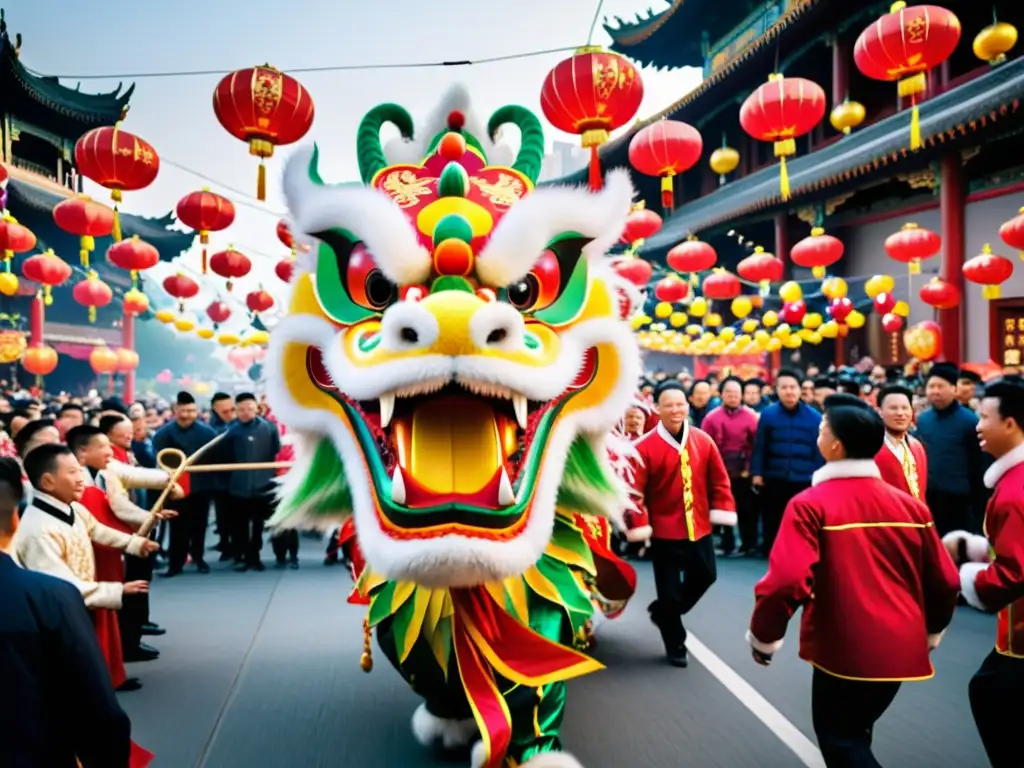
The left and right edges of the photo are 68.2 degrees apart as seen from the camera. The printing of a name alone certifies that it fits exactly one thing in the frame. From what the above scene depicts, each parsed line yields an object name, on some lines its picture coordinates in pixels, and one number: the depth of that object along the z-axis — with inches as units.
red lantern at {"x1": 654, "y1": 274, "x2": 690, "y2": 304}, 511.5
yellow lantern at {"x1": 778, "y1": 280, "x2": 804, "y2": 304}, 466.9
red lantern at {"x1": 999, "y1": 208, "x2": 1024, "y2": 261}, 275.4
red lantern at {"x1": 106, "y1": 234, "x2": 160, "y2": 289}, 358.9
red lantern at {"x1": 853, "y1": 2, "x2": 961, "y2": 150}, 233.1
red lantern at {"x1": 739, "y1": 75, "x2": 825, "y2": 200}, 254.5
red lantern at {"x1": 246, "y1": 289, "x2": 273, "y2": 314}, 532.7
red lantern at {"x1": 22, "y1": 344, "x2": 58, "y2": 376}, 484.1
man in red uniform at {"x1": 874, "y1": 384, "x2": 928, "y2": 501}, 148.1
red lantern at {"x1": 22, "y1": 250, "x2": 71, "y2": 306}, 390.9
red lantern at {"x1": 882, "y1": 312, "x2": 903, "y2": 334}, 444.5
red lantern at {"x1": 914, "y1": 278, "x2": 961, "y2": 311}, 356.8
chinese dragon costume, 72.0
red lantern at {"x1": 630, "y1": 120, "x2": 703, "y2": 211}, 273.3
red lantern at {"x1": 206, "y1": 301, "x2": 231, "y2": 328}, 597.0
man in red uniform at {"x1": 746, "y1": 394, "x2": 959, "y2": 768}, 80.3
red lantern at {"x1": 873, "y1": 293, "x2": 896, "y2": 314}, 434.9
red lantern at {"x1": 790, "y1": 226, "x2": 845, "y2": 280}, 384.5
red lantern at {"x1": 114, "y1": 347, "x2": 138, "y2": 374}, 646.5
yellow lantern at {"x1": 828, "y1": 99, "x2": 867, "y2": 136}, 298.8
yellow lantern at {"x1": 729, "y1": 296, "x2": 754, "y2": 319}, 528.4
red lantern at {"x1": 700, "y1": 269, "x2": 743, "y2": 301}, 473.7
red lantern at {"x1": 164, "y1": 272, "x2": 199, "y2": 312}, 478.6
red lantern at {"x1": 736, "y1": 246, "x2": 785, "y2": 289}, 407.8
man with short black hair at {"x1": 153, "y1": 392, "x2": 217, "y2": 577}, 226.7
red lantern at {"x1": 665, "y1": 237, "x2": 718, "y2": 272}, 423.2
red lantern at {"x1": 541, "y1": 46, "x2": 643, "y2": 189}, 207.3
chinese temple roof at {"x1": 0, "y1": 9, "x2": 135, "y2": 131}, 586.9
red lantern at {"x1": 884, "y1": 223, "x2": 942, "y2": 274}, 351.9
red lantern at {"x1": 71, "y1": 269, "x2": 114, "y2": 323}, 438.6
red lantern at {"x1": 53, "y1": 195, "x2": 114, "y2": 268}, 310.2
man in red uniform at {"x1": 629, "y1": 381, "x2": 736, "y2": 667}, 141.0
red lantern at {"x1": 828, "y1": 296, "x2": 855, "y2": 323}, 456.1
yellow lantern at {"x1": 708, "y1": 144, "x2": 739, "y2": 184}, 362.9
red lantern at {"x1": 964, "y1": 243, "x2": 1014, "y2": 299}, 319.3
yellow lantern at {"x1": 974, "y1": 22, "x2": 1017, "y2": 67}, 247.3
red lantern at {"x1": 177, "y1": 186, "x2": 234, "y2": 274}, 308.8
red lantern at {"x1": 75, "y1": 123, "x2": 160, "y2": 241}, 253.3
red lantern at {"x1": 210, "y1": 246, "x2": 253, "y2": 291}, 400.5
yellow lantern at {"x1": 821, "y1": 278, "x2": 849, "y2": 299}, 439.8
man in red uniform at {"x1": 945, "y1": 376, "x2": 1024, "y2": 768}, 77.4
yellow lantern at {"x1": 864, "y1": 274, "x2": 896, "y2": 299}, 414.9
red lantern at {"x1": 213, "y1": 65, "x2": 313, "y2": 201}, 213.6
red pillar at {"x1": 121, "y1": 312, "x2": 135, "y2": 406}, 899.4
